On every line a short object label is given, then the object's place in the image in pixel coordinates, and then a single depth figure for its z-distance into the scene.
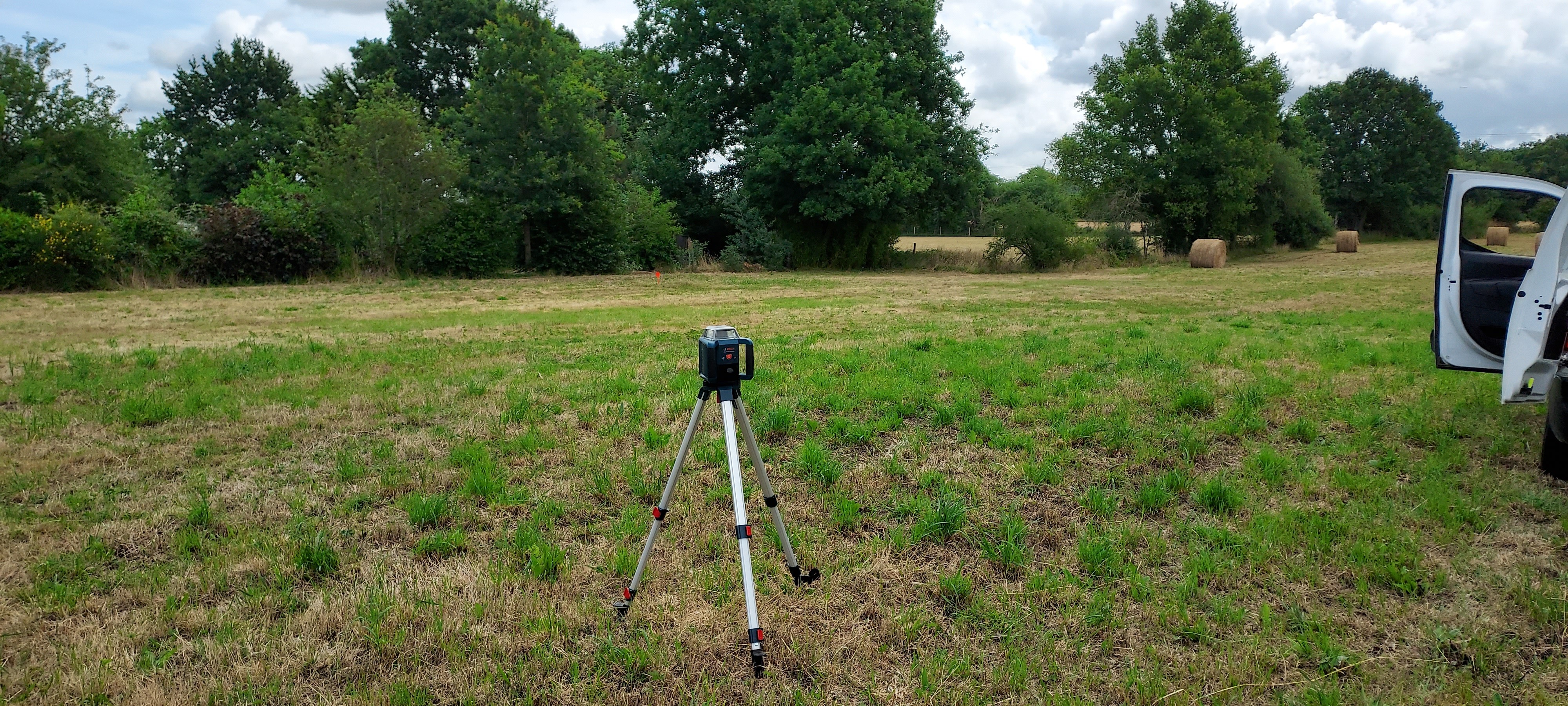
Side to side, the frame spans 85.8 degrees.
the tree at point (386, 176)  22.84
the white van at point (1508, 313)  4.64
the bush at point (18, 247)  19.05
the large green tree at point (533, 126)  25.25
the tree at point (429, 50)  43.50
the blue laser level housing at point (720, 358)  3.11
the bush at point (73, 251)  19.34
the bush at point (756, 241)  32.47
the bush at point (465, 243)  24.77
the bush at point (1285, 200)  40.84
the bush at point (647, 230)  29.61
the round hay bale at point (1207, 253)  31.39
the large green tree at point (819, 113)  29.25
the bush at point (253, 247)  21.88
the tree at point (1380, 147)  56.69
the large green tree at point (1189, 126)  36.09
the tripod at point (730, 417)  2.99
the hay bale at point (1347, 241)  40.44
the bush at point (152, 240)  20.91
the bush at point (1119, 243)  34.00
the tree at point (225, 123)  43.94
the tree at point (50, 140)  27.03
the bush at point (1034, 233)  29.80
